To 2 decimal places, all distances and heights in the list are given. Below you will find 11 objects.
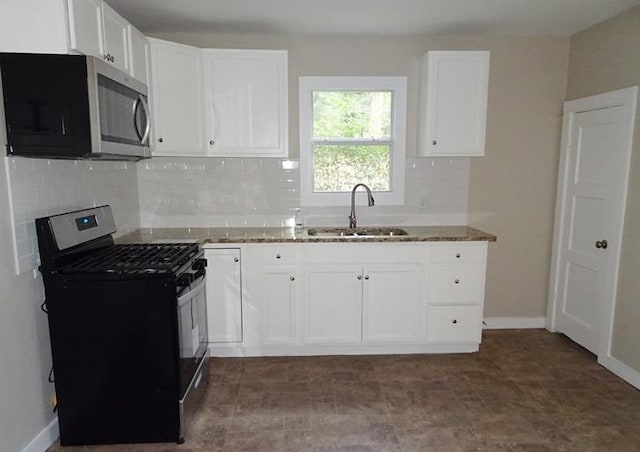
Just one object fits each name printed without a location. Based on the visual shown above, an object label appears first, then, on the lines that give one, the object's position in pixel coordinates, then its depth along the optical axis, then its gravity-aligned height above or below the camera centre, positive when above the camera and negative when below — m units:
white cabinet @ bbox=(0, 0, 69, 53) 1.82 +0.67
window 3.37 +0.33
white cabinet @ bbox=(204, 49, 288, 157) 3.05 +0.56
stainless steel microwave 1.83 +0.32
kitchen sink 3.31 -0.45
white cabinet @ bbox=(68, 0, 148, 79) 1.96 +0.76
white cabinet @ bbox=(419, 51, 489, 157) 3.07 +0.57
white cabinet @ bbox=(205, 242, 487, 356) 3.01 -0.88
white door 2.87 -0.27
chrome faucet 3.37 -0.21
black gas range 2.04 -0.84
